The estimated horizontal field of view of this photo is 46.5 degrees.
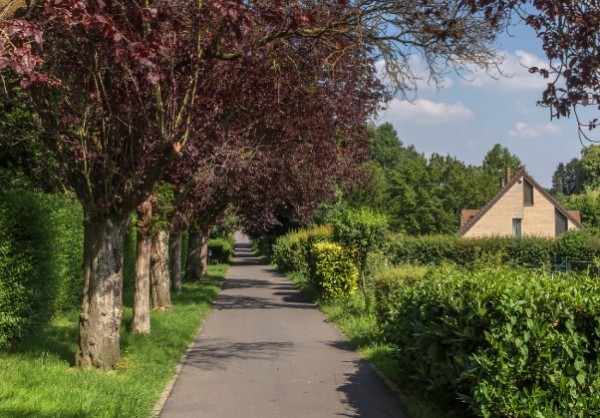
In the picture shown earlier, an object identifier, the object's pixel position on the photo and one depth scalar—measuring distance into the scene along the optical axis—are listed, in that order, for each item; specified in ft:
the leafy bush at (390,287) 37.93
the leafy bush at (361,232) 64.69
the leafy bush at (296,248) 91.71
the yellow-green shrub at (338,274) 68.95
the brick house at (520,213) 197.57
